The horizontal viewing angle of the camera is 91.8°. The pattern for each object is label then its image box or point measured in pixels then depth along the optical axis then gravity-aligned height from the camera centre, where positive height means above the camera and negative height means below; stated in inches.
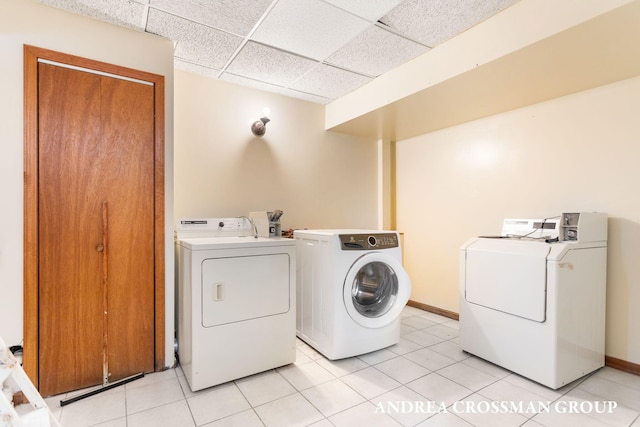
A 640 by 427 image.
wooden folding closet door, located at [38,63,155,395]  75.5 -4.5
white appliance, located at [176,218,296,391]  77.5 -25.8
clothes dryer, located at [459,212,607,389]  79.4 -24.4
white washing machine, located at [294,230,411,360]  93.5 -26.0
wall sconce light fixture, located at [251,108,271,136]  122.0 +33.7
